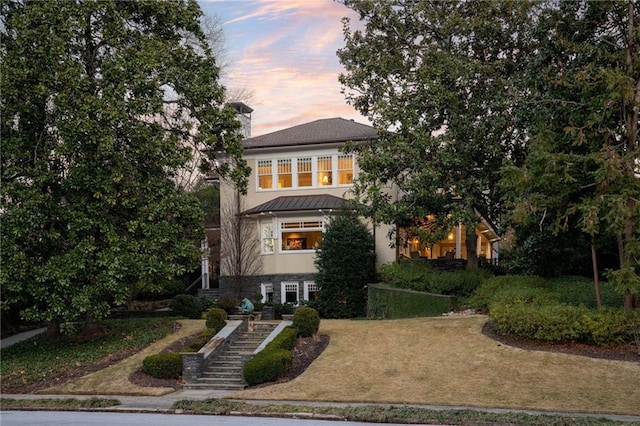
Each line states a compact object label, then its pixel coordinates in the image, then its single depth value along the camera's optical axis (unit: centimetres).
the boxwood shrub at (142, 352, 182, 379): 1783
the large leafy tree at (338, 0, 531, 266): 2434
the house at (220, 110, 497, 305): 3209
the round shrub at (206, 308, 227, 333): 2097
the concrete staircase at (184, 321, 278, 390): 1723
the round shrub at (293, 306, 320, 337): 2020
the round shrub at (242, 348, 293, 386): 1675
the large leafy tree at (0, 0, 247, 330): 1803
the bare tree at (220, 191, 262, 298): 3278
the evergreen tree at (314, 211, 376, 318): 2909
